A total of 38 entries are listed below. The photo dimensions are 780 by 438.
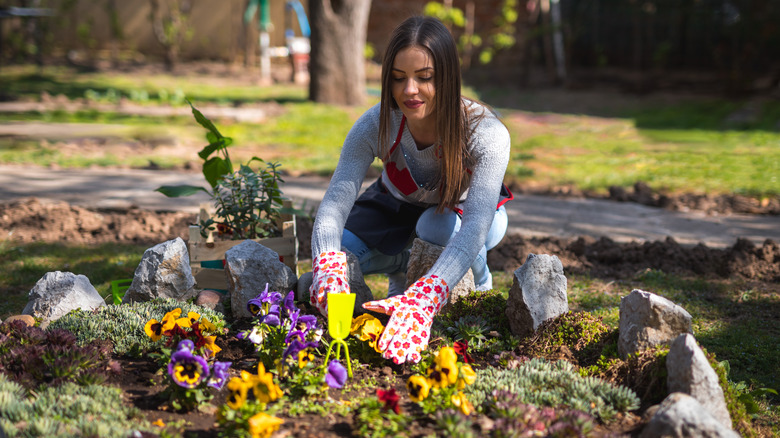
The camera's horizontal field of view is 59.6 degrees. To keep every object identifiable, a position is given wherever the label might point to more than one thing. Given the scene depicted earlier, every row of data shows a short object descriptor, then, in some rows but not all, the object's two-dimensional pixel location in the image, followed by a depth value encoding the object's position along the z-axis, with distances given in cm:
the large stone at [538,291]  253
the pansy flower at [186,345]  210
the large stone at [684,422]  178
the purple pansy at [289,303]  238
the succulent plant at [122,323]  245
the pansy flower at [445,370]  207
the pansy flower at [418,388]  202
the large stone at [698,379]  200
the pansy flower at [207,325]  246
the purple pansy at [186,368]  202
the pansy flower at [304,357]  220
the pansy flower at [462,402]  202
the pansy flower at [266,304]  238
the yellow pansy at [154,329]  234
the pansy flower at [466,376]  212
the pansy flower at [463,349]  240
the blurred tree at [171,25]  1454
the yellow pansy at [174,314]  240
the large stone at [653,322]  228
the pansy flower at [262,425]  183
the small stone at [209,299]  279
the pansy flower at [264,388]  200
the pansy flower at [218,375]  208
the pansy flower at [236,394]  193
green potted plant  312
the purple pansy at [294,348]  220
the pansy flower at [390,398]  198
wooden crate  310
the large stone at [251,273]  272
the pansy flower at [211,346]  233
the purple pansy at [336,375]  211
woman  240
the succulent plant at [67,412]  186
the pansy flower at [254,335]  234
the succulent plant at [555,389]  210
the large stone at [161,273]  275
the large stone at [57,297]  265
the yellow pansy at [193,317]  245
